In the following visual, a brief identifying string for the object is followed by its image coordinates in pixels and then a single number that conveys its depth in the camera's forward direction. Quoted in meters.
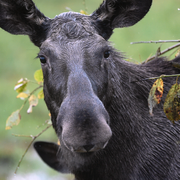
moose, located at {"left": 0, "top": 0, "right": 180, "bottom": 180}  7.25
